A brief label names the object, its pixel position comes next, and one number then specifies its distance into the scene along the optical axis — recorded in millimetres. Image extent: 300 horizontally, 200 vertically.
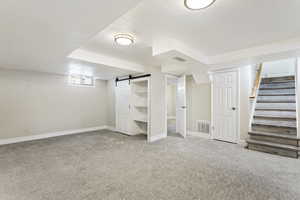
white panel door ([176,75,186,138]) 4539
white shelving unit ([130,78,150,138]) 4793
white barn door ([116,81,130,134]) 4910
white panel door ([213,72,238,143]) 3911
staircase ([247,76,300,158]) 3039
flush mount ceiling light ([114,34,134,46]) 2225
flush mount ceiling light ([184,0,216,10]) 1444
